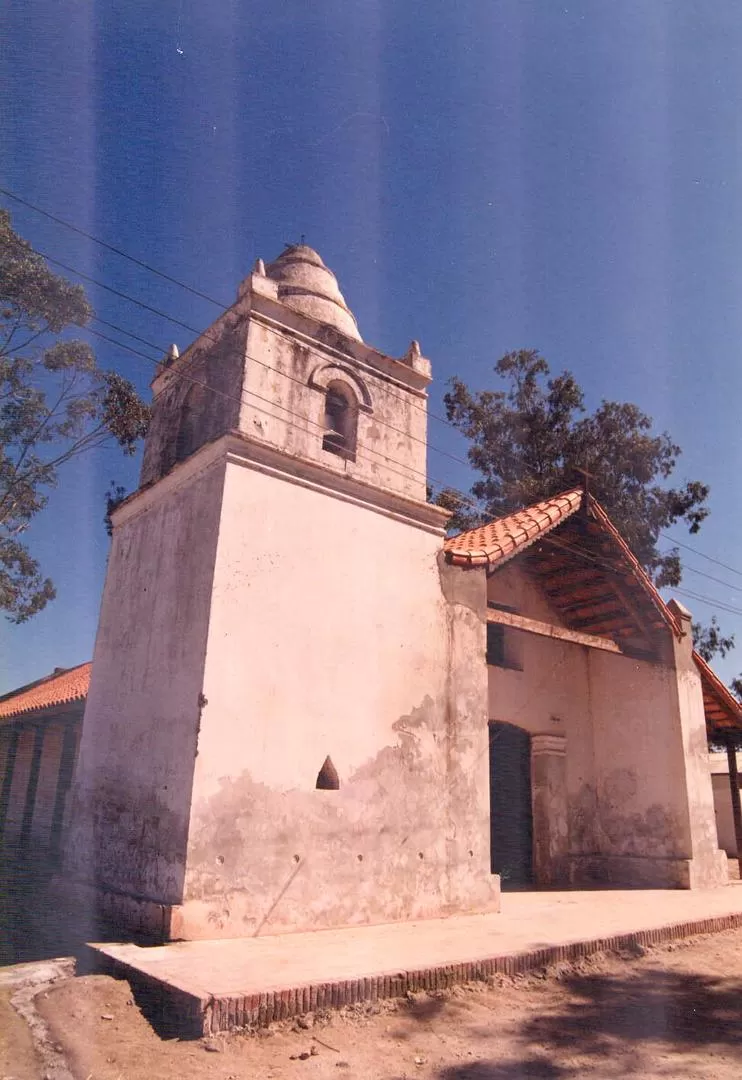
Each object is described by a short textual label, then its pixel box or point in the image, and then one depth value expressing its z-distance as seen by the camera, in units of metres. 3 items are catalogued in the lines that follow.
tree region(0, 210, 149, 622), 15.70
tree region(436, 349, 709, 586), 19.77
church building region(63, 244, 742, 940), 6.91
